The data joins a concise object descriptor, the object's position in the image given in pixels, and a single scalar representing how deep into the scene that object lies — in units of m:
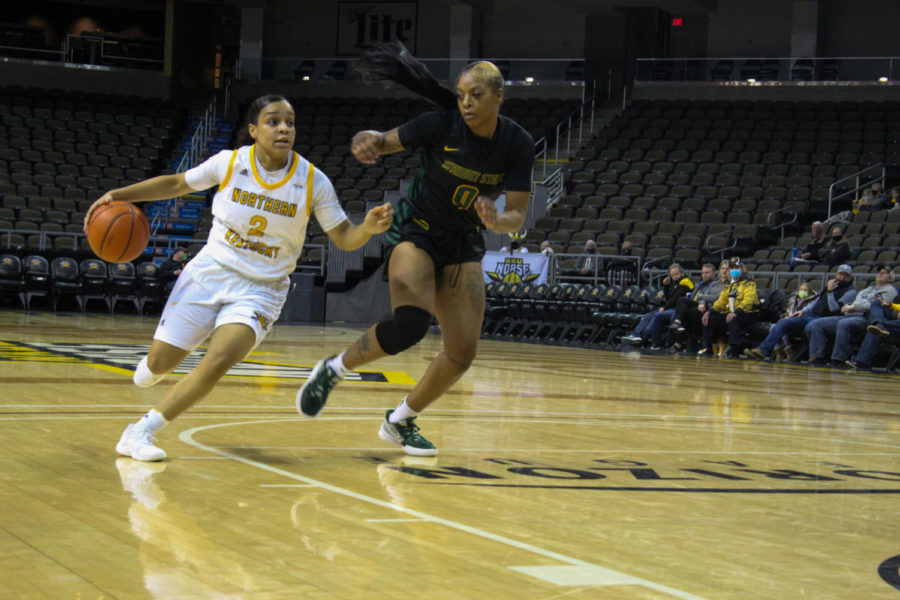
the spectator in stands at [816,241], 17.12
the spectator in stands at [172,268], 21.20
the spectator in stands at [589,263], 18.67
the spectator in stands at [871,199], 19.33
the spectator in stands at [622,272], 18.47
